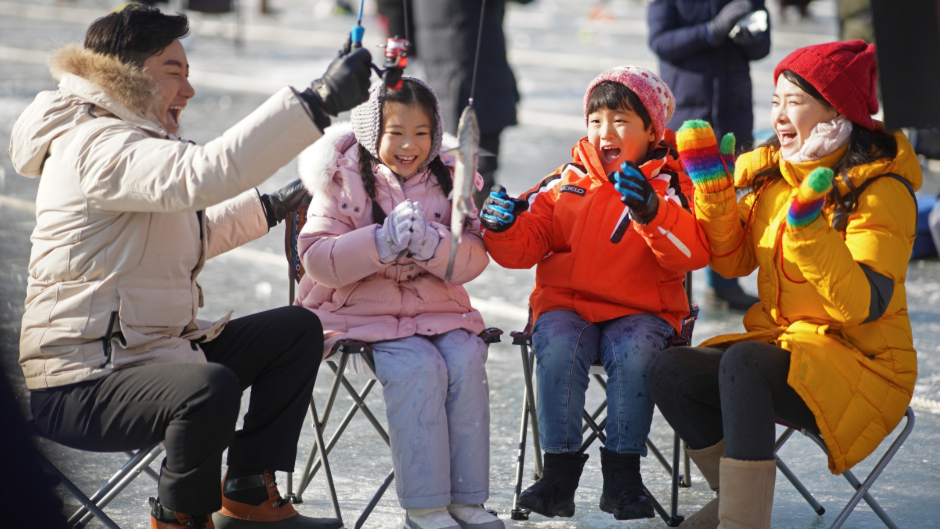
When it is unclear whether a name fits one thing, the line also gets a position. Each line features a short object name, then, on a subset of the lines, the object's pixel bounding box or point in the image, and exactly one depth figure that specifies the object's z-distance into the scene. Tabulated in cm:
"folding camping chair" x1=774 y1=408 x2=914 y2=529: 543
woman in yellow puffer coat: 516
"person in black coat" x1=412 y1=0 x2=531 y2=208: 1095
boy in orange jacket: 575
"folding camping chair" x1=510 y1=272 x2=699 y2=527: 611
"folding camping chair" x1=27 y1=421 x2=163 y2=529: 504
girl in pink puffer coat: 565
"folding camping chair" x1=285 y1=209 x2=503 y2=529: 576
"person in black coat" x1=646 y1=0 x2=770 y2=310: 954
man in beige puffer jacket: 482
